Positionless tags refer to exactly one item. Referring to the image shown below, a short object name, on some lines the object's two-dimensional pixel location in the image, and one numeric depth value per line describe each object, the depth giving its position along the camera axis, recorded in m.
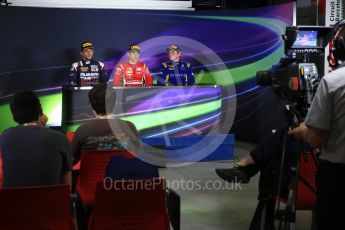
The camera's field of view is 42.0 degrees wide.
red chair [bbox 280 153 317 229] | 2.94
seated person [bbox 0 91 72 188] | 2.34
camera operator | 1.95
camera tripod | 2.66
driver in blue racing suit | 7.69
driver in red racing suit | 7.36
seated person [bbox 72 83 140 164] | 3.01
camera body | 2.50
